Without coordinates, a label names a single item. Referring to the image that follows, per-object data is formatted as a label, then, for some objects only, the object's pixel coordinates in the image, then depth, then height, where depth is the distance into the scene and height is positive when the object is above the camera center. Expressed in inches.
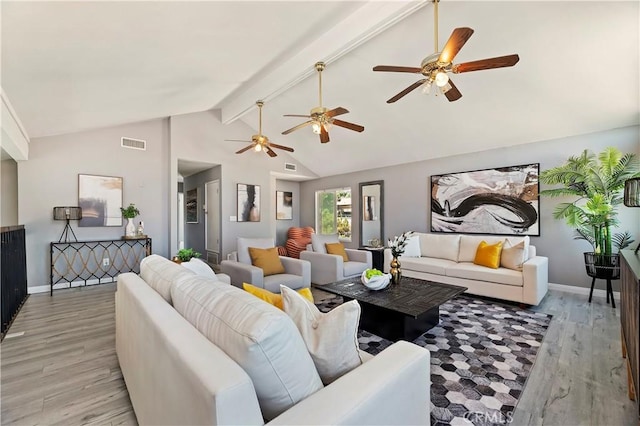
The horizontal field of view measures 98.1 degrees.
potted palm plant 138.2 +6.0
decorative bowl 113.0 -29.8
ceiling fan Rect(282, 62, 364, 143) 130.6 +43.4
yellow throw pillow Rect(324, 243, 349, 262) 183.0 -26.4
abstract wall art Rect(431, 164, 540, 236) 176.4 +5.5
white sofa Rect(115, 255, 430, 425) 29.4 -21.9
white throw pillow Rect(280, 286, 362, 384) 43.4 -20.4
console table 176.9 -33.8
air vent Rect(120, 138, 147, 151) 198.8 +48.2
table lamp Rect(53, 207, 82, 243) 167.0 -2.1
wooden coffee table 97.7 -34.0
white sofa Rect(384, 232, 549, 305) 135.0 -33.6
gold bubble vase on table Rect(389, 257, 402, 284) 126.2 -28.6
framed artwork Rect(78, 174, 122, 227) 184.4 +6.7
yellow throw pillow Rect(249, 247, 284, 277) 147.3 -27.6
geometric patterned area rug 67.4 -48.3
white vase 194.2 -13.7
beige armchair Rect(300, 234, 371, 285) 163.6 -33.2
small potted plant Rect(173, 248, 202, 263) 136.0 -22.8
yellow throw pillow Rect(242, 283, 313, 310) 53.8 -17.5
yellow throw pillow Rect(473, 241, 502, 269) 153.8 -25.9
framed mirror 255.8 -4.6
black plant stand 135.3 -29.2
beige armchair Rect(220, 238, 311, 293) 132.4 -31.7
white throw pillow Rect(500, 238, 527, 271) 146.3 -25.5
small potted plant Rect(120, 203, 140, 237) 190.5 -4.5
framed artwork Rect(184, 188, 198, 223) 296.7 +3.9
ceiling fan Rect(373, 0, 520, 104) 81.0 +46.5
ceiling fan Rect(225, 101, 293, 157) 175.2 +42.7
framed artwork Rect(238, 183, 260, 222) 252.2 +6.0
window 292.4 -3.0
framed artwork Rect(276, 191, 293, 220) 330.3 +5.2
